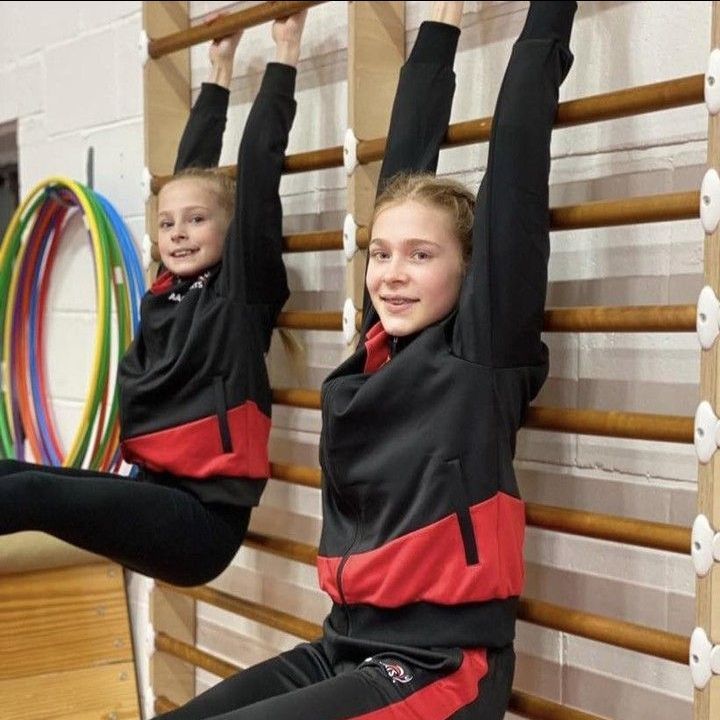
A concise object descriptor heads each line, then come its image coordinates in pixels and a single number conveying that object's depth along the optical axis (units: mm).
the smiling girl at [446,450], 1654
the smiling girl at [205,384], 2195
